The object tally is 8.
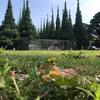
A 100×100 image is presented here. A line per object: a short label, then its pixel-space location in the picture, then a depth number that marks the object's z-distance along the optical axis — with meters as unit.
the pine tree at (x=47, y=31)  22.67
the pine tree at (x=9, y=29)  15.77
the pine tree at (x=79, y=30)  17.08
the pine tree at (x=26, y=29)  16.86
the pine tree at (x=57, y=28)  20.11
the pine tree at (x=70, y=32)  18.28
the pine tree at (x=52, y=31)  21.74
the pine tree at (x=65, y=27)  18.84
